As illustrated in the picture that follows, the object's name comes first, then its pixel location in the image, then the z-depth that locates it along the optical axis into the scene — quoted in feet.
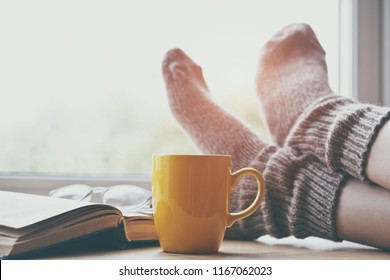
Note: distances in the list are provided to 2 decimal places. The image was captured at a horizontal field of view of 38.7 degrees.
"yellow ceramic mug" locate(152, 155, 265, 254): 1.89
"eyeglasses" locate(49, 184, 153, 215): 2.80
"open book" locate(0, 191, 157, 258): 1.80
